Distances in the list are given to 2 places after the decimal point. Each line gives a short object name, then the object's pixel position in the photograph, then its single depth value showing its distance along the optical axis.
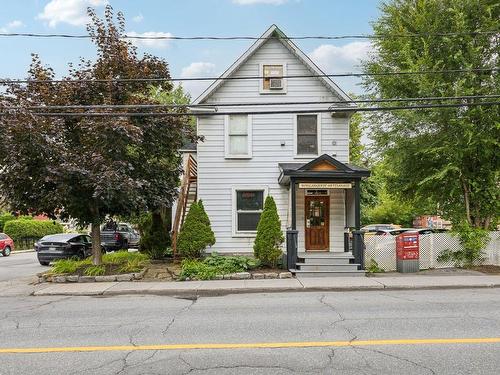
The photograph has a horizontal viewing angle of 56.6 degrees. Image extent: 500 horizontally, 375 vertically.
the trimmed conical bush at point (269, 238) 15.69
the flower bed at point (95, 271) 14.28
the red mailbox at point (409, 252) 15.13
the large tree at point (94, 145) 13.45
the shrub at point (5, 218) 43.19
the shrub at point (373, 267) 15.36
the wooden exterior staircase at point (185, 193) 18.59
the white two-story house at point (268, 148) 17.95
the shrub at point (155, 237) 21.20
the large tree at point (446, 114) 16.34
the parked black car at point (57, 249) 21.77
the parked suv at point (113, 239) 29.05
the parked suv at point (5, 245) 30.97
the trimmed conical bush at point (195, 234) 16.58
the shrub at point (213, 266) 14.41
